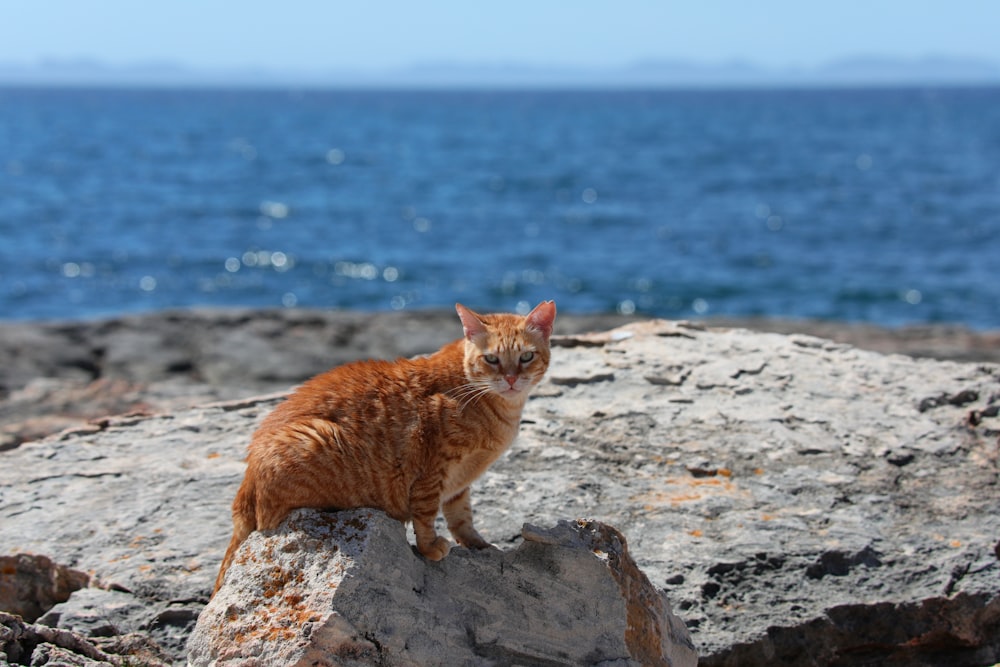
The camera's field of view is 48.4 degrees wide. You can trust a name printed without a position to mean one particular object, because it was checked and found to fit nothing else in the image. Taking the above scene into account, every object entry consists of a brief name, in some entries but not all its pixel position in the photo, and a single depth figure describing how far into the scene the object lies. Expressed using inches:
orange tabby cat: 178.1
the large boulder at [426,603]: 166.1
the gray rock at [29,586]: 215.5
